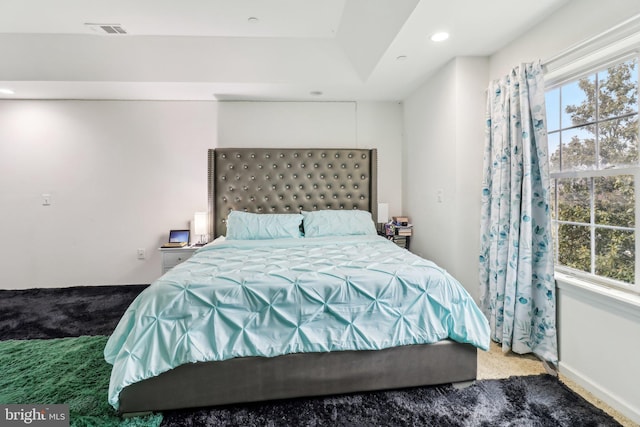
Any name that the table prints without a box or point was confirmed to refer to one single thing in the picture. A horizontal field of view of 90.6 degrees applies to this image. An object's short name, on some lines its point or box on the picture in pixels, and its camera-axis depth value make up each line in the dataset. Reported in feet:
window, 5.61
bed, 5.18
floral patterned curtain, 6.69
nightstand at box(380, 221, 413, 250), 11.53
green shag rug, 5.24
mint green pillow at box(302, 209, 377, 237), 10.86
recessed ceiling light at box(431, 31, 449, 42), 7.32
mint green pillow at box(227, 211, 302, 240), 10.51
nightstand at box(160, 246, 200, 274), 10.76
